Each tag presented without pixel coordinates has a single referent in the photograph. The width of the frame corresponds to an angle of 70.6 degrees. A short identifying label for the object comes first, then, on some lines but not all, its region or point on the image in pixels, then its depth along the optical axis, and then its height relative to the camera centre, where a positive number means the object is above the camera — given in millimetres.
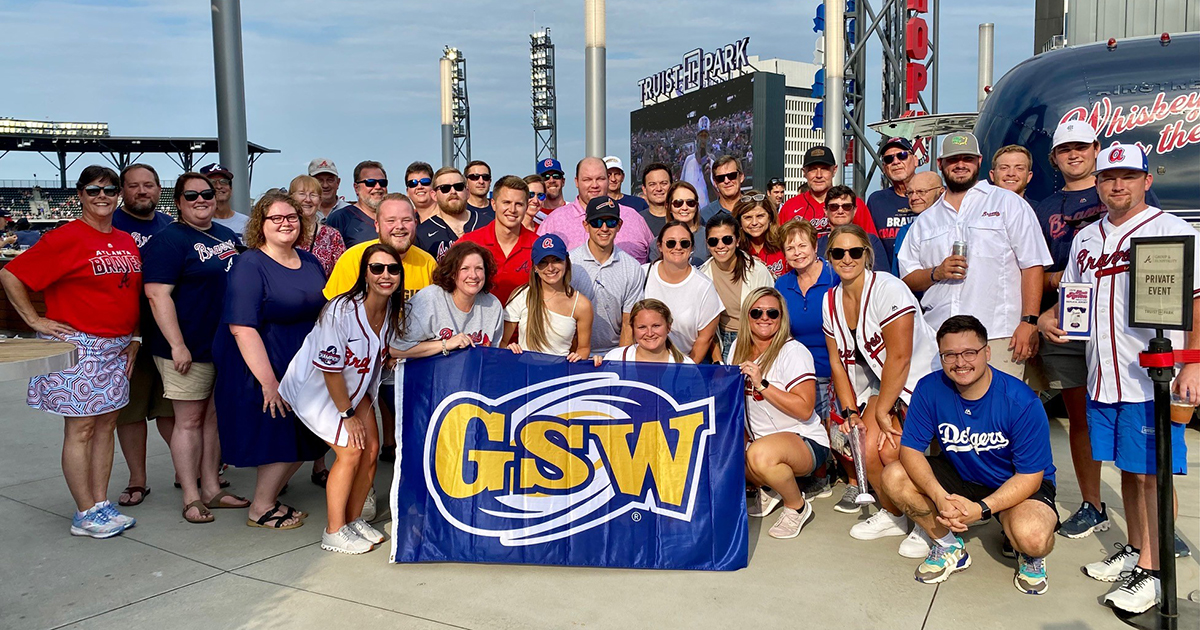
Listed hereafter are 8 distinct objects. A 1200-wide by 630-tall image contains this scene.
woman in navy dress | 4422 -471
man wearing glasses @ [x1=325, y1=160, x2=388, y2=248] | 6082 +352
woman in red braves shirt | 4418 -333
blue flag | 4141 -1042
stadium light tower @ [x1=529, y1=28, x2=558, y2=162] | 45094 +8868
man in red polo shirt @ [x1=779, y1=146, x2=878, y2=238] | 6410 +508
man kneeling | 3750 -975
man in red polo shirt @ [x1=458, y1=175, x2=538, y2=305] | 5246 +105
